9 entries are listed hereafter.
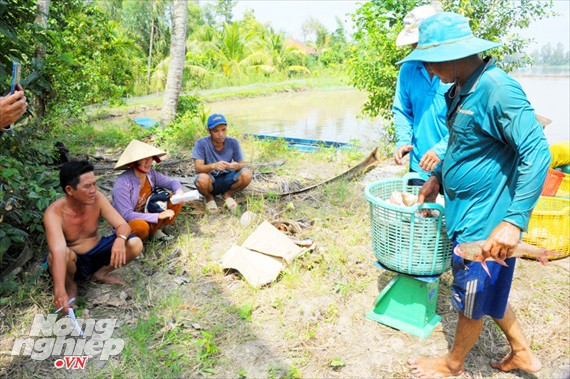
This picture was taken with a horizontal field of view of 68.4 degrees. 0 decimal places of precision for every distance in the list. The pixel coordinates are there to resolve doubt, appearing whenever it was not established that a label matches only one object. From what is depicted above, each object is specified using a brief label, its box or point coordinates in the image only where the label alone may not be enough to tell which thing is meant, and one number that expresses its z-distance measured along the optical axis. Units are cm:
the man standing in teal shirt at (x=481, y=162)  182
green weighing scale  279
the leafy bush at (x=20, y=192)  314
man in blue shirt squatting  470
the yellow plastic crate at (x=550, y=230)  374
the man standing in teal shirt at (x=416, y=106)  292
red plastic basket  446
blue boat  770
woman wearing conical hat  367
